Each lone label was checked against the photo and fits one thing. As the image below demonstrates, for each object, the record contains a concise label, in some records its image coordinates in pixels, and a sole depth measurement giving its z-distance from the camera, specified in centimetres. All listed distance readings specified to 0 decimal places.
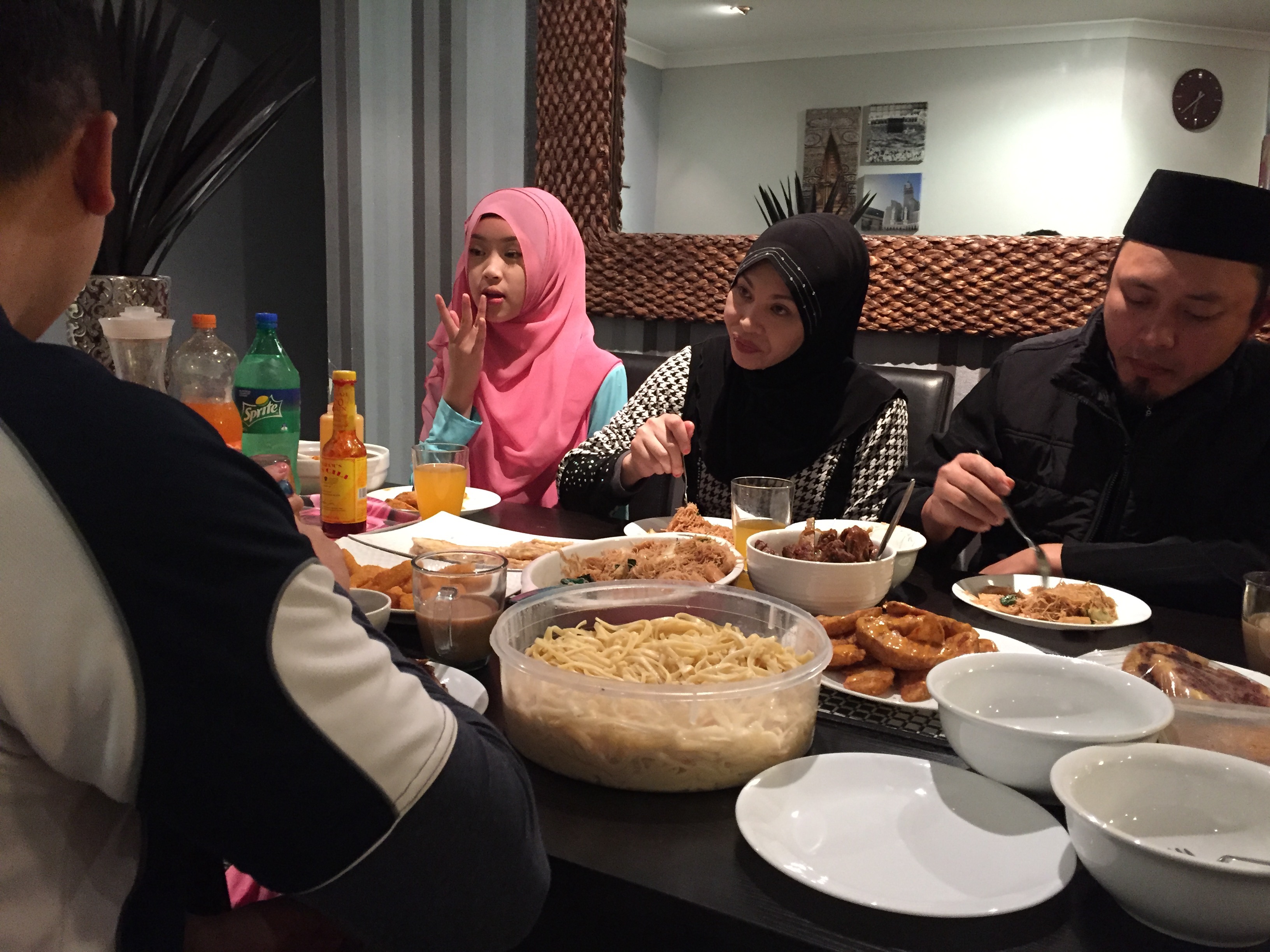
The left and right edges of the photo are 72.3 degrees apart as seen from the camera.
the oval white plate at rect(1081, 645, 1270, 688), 95
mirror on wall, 230
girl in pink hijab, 241
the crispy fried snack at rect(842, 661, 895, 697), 91
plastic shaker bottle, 151
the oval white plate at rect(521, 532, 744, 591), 115
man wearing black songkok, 143
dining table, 57
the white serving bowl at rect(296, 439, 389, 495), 183
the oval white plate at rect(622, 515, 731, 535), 150
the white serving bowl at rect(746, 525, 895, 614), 110
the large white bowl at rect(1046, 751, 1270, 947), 54
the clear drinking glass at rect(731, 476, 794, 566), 138
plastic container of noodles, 73
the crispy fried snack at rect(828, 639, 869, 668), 94
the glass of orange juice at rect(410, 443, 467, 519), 166
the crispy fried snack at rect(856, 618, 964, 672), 91
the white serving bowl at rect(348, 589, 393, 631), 100
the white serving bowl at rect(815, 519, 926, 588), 127
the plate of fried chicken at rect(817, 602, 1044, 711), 91
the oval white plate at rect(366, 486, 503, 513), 175
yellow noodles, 82
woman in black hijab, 190
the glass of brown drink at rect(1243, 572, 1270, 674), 102
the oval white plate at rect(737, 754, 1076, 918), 61
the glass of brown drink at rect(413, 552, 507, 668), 95
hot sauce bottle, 145
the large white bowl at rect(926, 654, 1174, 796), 71
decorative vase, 161
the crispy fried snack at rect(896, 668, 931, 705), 90
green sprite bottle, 168
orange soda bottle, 163
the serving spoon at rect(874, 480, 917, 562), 118
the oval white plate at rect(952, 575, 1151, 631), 116
